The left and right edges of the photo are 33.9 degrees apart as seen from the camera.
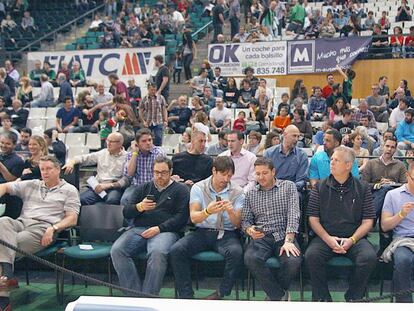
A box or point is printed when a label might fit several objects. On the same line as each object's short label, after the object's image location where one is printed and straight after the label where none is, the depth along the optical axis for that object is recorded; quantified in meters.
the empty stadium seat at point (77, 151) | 11.64
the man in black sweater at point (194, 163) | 7.27
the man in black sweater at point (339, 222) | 5.77
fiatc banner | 16.67
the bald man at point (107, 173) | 7.37
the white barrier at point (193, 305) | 2.49
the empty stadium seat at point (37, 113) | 14.31
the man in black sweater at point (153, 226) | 6.01
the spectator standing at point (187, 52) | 16.73
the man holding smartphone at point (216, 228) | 5.97
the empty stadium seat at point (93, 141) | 12.10
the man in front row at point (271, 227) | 5.79
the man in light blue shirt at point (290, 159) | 7.09
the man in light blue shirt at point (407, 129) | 10.73
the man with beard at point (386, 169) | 7.34
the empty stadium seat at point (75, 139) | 12.36
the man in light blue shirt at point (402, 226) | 5.66
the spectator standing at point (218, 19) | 17.89
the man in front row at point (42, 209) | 6.27
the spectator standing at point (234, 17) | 18.20
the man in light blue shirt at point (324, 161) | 7.10
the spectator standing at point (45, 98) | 14.87
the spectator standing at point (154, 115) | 11.27
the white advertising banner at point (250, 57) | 16.17
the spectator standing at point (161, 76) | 13.40
